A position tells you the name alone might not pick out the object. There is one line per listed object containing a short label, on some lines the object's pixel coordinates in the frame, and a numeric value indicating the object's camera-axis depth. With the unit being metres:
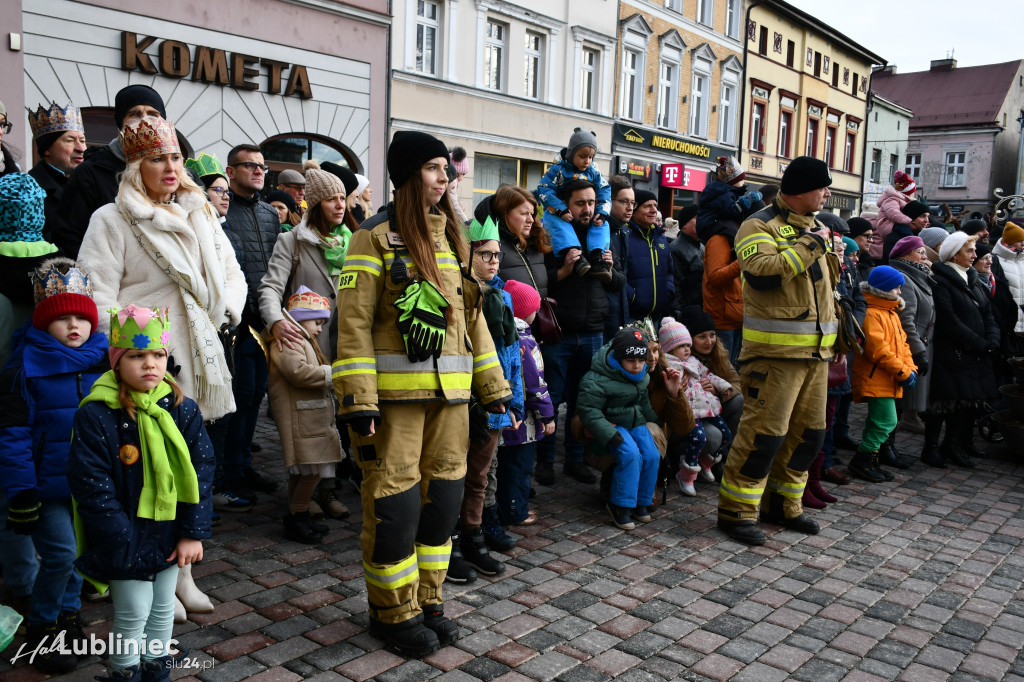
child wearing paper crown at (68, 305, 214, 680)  3.05
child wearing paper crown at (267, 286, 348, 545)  5.00
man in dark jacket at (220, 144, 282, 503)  5.68
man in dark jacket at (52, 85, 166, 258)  4.36
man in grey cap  8.60
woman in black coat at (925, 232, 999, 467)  7.93
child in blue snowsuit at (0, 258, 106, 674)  3.33
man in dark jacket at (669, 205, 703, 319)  8.03
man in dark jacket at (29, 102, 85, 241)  4.95
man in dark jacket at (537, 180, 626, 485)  6.33
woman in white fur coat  3.88
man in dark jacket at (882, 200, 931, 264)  9.44
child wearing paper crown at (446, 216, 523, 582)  4.60
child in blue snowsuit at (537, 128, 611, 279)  6.32
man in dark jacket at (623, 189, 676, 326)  7.25
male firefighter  5.32
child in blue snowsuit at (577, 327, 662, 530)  5.56
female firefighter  3.63
